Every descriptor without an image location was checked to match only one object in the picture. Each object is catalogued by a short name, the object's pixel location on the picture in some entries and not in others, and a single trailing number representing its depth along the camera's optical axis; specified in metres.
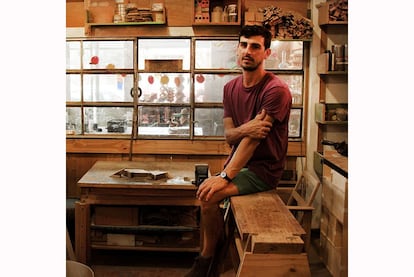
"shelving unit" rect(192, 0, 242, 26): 4.19
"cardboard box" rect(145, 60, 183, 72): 4.42
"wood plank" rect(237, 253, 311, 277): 1.81
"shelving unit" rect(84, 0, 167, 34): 4.38
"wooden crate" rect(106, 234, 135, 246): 3.54
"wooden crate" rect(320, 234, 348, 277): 3.09
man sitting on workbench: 2.51
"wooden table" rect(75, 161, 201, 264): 3.36
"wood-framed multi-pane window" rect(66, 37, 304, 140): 4.39
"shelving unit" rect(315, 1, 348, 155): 4.09
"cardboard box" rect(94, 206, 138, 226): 3.53
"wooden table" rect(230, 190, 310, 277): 1.80
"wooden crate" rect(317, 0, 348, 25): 4.01
